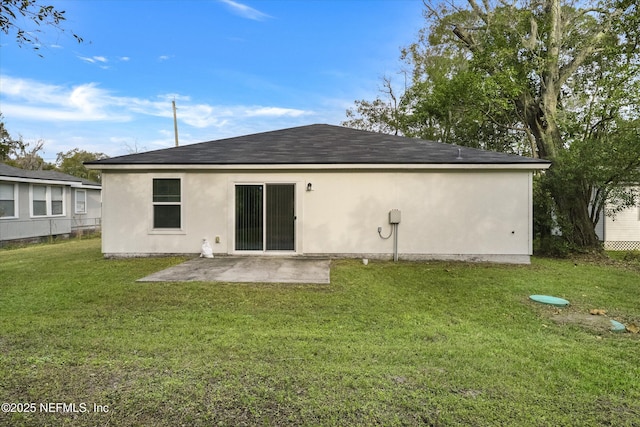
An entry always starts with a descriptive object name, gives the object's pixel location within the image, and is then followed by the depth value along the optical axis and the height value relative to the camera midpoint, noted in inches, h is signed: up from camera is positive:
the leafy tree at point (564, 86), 372.8 +167.1
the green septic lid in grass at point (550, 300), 207.2 -58.3
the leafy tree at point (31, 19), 141.3 +80.1
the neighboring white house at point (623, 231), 543.8 -40.0
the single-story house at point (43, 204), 554.9 +3.7
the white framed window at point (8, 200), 545.4 +10.0
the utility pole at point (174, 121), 952.3 +235.8
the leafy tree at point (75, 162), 1473.9 +194.1
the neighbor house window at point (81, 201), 747.1 +11.5
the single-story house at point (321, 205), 350.3 +0.9
